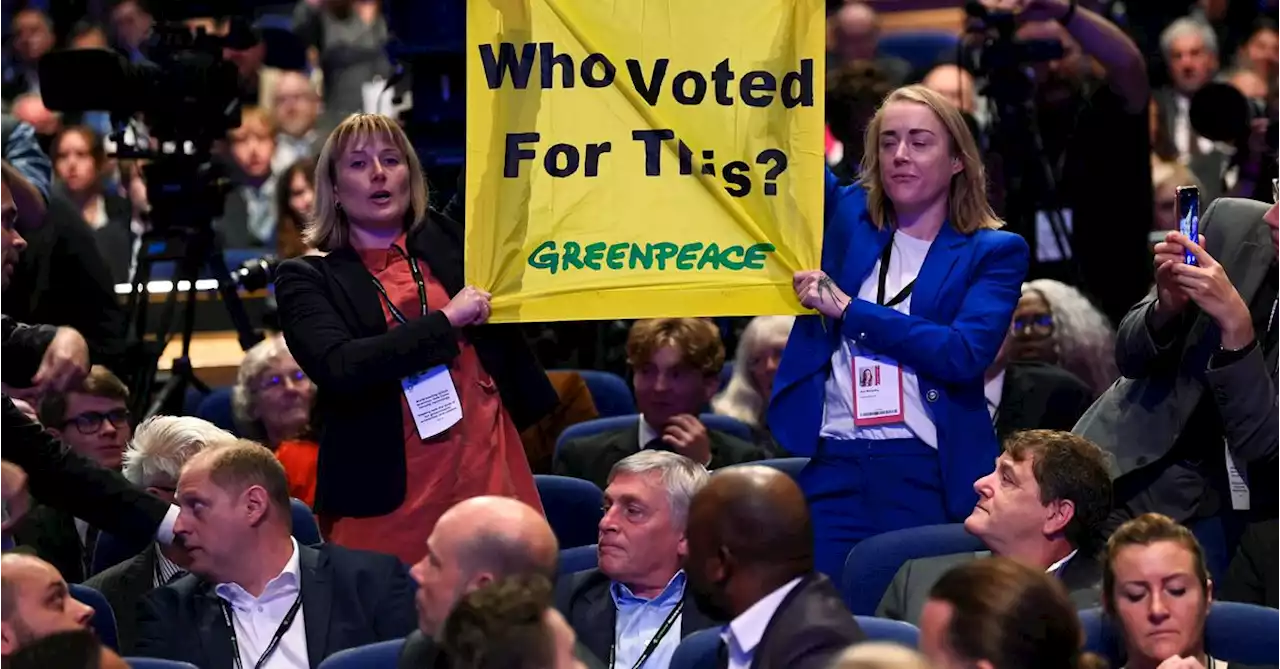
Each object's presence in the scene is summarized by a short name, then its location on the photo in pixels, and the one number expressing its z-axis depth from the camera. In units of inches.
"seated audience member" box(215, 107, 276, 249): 743.2
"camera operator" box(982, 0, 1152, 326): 532.9
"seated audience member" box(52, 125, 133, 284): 688.5
